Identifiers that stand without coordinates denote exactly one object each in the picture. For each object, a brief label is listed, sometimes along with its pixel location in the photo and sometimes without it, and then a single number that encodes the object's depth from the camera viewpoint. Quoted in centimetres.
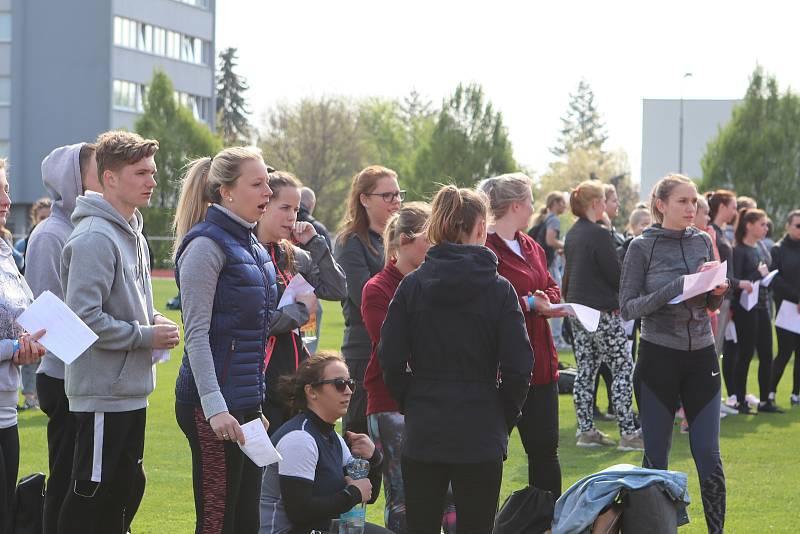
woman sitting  571
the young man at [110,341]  498
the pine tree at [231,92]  9769
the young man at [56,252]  555
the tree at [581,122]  12344
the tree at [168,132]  5588
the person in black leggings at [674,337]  710
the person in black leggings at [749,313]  1299
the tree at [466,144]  5750
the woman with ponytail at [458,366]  510
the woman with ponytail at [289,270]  637
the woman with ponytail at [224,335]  495
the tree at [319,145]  6838
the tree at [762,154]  4612
